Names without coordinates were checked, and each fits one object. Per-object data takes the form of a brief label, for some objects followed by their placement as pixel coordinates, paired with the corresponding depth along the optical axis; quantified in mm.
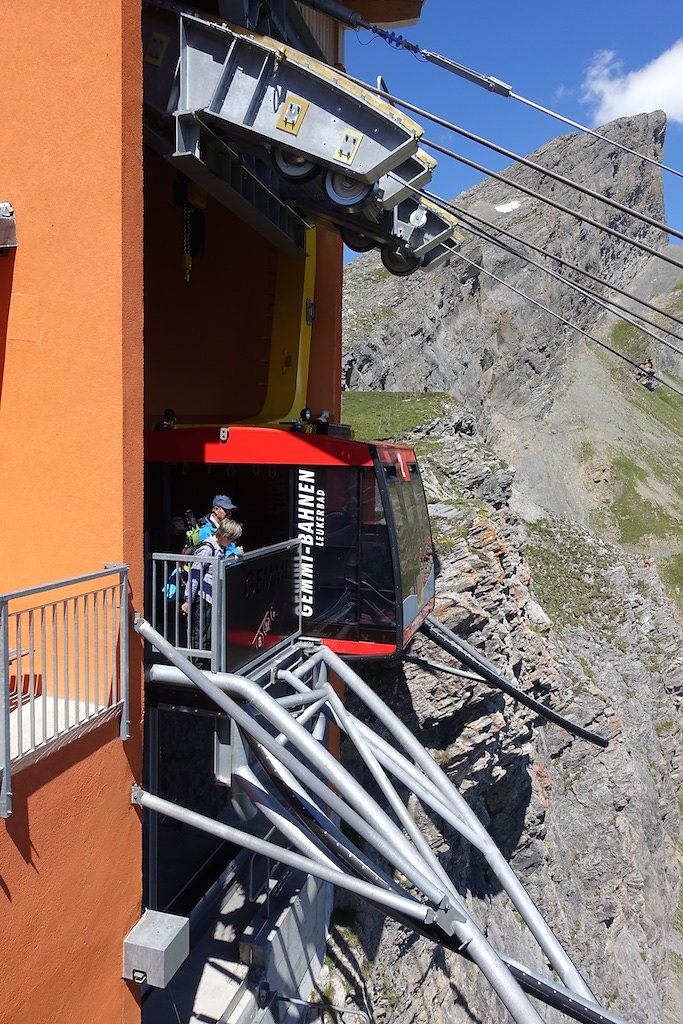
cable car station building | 4266
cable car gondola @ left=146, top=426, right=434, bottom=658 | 6617
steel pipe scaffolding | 4562
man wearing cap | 6074
